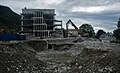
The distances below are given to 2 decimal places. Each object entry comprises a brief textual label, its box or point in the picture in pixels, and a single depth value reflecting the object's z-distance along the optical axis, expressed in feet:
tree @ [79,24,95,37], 206.85
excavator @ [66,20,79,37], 144.81
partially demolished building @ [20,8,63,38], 150.90
